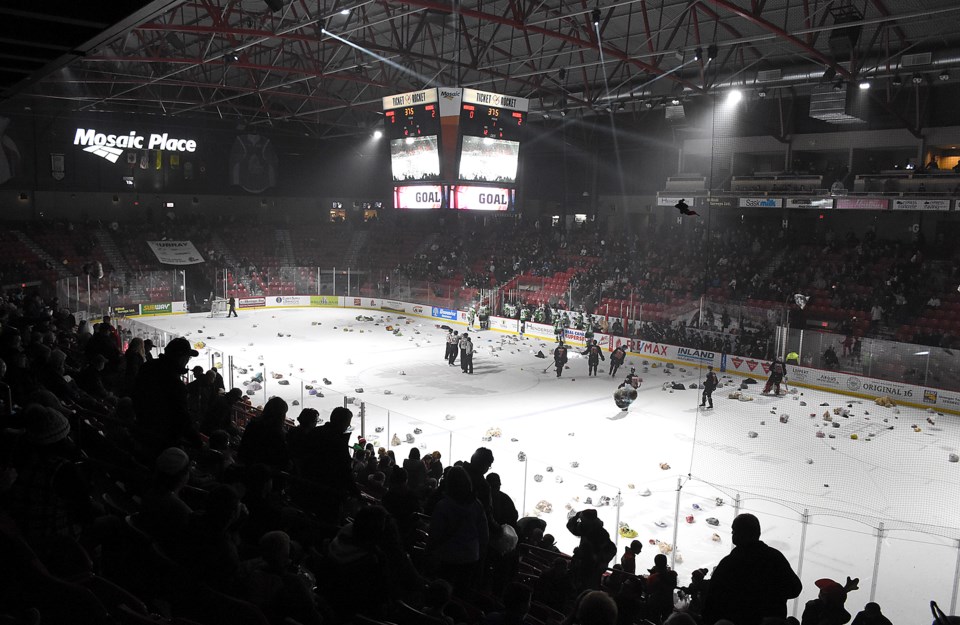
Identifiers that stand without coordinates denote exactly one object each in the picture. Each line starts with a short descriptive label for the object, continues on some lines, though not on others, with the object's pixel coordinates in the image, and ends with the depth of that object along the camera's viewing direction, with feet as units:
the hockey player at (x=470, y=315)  103.81
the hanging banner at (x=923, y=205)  78.17
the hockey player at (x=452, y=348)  77.94
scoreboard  71.20
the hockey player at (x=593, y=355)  74.95
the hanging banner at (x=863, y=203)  83.10
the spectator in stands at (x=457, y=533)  15.65
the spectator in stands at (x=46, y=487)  12.09
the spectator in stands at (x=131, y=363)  29.78
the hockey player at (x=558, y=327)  81.97
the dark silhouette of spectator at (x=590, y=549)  18.48
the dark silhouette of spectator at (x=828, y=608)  15.02
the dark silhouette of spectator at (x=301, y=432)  18.47
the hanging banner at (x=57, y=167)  116.37
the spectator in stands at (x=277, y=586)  10.75
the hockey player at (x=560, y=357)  73.36
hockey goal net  112.37
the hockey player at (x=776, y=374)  67.62
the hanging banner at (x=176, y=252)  122.49
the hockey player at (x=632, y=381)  61.43
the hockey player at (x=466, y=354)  74.08
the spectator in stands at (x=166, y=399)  18.35
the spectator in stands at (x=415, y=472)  27.37
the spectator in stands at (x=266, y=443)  17.58
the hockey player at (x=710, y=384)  61.31
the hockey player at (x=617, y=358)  74.02
